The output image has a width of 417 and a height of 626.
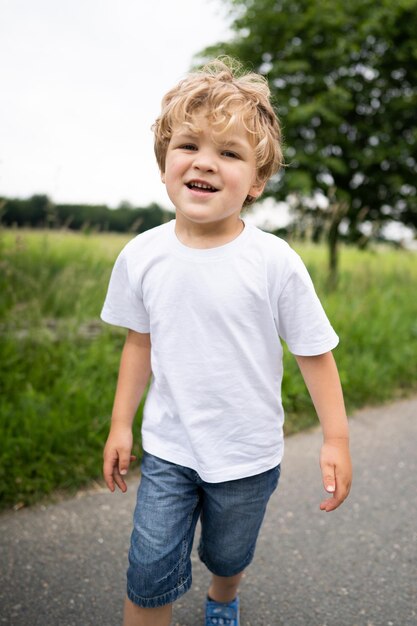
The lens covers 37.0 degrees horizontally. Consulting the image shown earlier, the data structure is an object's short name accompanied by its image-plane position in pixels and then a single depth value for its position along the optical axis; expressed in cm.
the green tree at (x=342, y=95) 705
